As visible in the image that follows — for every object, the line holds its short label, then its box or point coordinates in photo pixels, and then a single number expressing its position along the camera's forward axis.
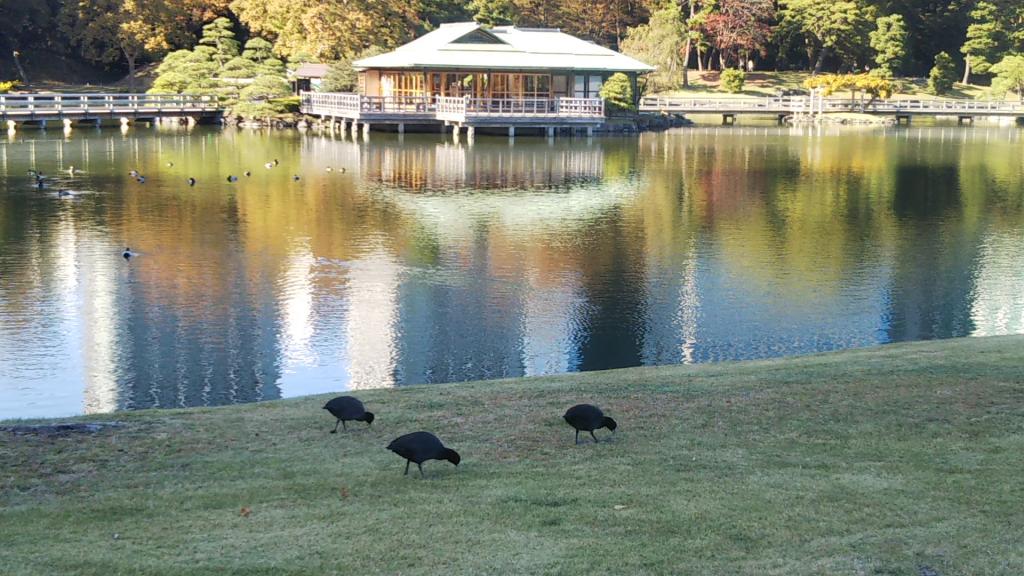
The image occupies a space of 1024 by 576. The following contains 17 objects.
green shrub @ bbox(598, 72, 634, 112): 58.50
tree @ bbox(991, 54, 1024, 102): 73.31
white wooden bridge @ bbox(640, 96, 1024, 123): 67.62
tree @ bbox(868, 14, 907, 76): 78.00
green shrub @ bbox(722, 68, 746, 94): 76.75
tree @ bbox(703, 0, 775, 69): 79.25
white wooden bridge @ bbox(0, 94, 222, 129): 51.00
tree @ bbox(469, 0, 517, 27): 78.38
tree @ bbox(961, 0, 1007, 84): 78.31
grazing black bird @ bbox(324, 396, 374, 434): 9.02
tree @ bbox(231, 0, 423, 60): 61.84
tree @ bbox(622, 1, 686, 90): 72.31
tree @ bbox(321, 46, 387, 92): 59.72
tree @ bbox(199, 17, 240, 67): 64.62
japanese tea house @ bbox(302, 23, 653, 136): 53.59
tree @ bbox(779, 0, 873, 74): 78.31
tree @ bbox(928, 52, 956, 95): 79.00
